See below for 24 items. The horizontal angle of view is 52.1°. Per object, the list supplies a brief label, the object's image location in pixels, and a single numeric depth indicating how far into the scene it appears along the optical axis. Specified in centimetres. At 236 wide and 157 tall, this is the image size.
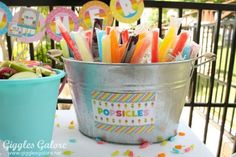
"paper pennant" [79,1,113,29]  65
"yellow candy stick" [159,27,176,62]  42
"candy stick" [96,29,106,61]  40
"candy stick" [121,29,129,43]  44
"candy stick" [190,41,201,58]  44
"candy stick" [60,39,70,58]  45
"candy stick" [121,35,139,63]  38
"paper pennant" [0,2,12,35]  59
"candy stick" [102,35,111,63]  39
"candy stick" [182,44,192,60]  43
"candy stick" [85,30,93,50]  43
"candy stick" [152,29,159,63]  40
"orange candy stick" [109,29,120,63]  39
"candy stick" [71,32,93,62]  42
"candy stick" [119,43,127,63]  40
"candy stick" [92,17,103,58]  42
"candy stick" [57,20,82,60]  41
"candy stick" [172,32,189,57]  41
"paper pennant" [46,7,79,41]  61
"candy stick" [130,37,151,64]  39
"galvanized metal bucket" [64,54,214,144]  39
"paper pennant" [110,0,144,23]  61
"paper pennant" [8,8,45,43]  58
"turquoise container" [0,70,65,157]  30
